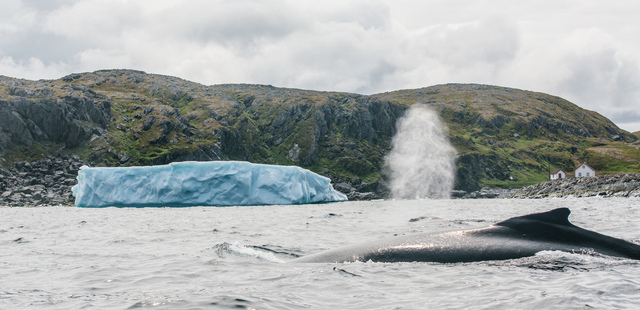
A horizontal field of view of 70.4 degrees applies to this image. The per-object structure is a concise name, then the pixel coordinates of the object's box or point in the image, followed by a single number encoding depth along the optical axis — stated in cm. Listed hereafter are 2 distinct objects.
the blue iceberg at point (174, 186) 5784
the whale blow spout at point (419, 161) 12135
